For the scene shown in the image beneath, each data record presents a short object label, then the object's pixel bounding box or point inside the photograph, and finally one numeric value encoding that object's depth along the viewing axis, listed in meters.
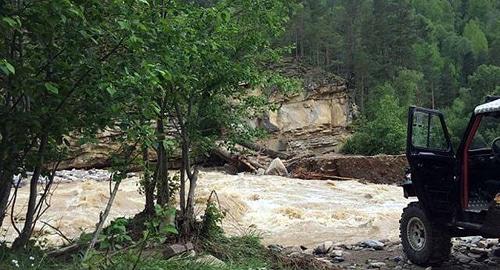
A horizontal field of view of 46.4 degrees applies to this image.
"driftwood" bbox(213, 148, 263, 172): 26.59
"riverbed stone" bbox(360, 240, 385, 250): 9.13
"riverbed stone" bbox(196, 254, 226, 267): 5.51
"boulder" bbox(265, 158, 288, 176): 25.31
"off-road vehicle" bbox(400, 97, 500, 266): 6.95
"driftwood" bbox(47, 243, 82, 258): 5.08
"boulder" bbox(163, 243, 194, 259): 5.57
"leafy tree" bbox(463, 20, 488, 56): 72.56
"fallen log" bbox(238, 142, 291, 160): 30.49
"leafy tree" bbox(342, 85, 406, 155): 32.75
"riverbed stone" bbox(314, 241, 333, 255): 8.82
